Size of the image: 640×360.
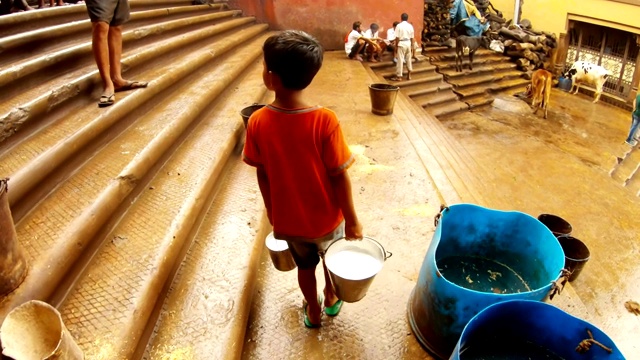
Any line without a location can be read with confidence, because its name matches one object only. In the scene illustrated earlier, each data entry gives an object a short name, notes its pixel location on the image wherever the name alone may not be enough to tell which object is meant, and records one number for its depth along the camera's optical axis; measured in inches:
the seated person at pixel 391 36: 367.2
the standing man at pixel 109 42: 135.0
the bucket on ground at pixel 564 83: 474.6
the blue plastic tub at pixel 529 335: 63.7
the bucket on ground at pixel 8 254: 64.9
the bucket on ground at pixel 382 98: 210.8
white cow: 442.9
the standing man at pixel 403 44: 335.3
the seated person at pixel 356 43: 343.3
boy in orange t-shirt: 60.5
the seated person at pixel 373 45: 352.5
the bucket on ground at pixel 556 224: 164.6
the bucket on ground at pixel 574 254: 149.0
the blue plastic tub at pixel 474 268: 76.6
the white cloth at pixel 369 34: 356.5
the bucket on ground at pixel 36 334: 57.9
